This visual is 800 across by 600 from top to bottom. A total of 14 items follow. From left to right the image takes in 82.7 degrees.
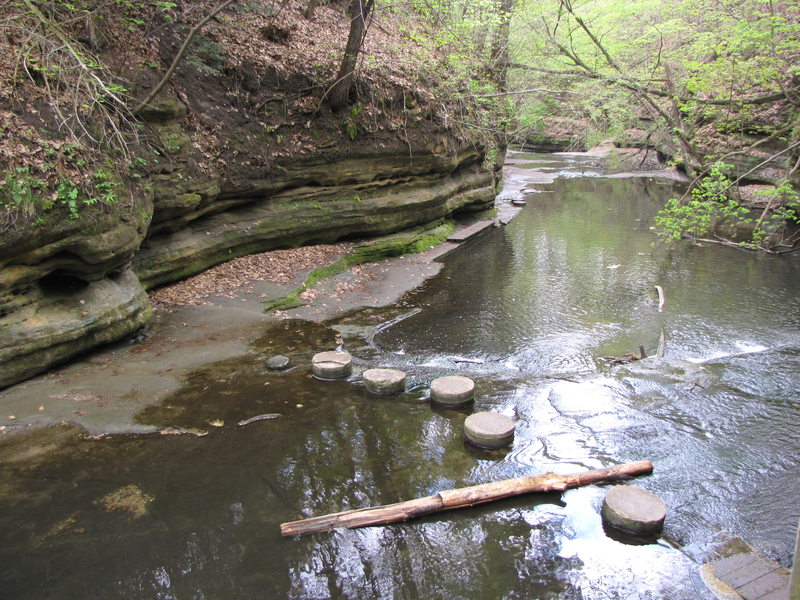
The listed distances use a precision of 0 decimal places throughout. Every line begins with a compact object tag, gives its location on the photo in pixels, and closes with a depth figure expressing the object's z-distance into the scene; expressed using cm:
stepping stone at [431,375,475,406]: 696
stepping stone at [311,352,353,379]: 772
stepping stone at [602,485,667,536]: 461
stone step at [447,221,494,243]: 1781
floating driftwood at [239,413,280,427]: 644
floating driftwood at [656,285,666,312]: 1106
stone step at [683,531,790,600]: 396
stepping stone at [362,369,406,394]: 732
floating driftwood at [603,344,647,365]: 838
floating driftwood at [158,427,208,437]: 615
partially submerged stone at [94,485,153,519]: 485
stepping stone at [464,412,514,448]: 599
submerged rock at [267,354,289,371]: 791
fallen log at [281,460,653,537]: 468
